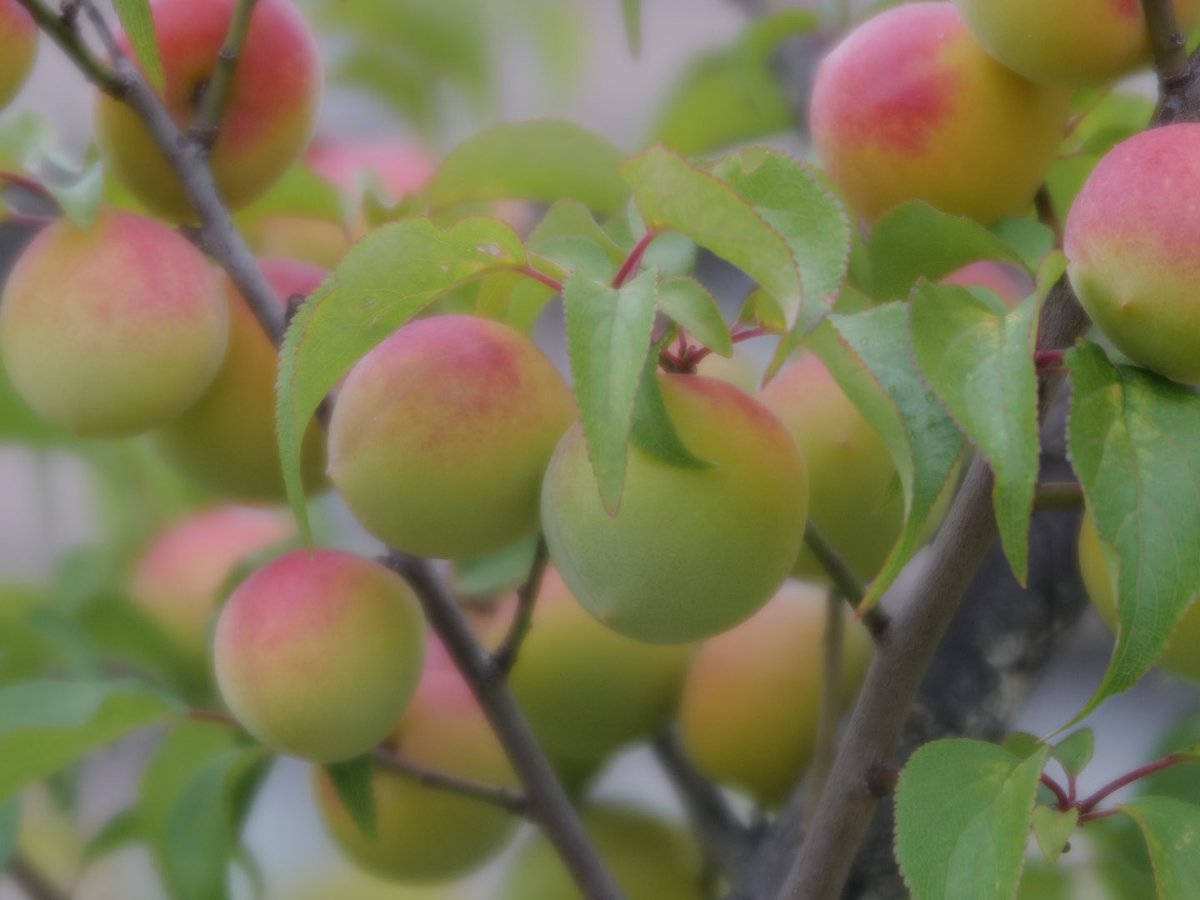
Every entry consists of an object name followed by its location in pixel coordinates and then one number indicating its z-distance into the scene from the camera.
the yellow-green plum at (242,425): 1.47
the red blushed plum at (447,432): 1.42
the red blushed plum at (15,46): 1.46
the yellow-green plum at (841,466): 1.46
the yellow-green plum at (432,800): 1.50
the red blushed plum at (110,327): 1.45
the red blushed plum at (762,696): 1.52
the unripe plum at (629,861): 1.54
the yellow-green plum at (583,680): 1.52
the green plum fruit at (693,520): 1.41
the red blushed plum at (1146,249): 1.39
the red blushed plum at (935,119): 1.44
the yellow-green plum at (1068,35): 1.41
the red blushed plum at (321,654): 1.45
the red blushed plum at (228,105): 1.47
